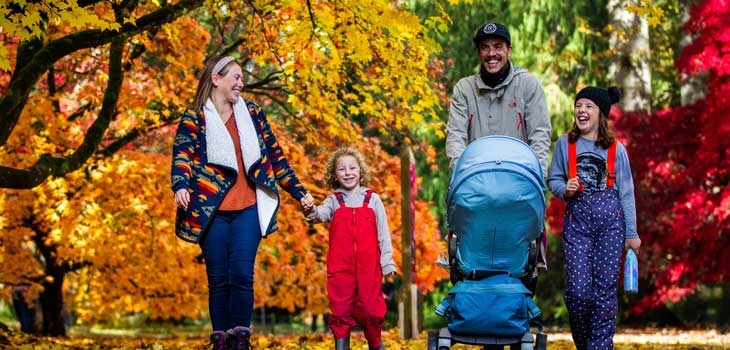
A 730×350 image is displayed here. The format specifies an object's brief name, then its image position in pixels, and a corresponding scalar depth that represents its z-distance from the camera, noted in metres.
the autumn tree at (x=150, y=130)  9.30
